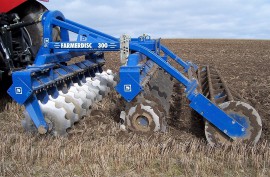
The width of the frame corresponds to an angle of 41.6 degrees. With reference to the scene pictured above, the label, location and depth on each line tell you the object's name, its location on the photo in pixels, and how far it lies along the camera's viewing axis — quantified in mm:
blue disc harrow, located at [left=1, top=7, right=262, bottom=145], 3393
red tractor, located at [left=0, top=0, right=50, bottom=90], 4391
